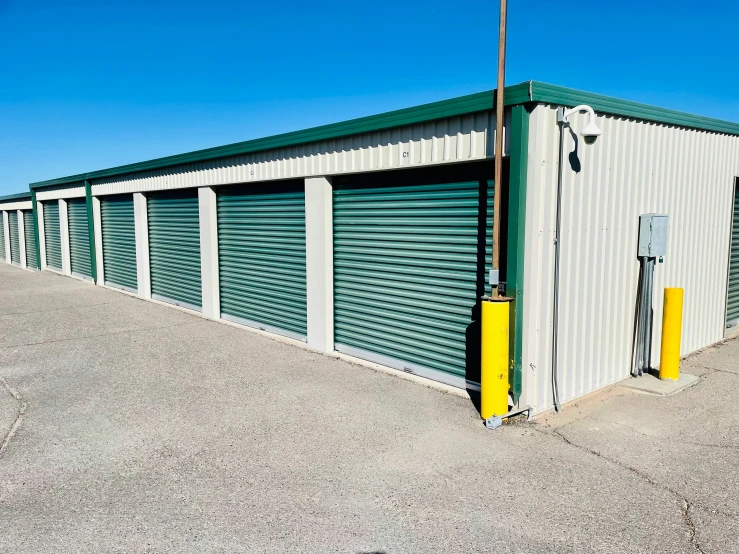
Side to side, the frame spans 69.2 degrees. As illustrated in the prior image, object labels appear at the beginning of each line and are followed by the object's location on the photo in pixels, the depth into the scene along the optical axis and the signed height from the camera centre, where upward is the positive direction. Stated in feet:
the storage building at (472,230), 19.40 -0.24
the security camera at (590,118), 18.45 +3.76
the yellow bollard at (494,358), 18.66 -4.66
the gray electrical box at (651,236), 22.98 -0.48
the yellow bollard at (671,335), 23.02 -4.72
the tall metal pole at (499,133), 18.58 +3.20
